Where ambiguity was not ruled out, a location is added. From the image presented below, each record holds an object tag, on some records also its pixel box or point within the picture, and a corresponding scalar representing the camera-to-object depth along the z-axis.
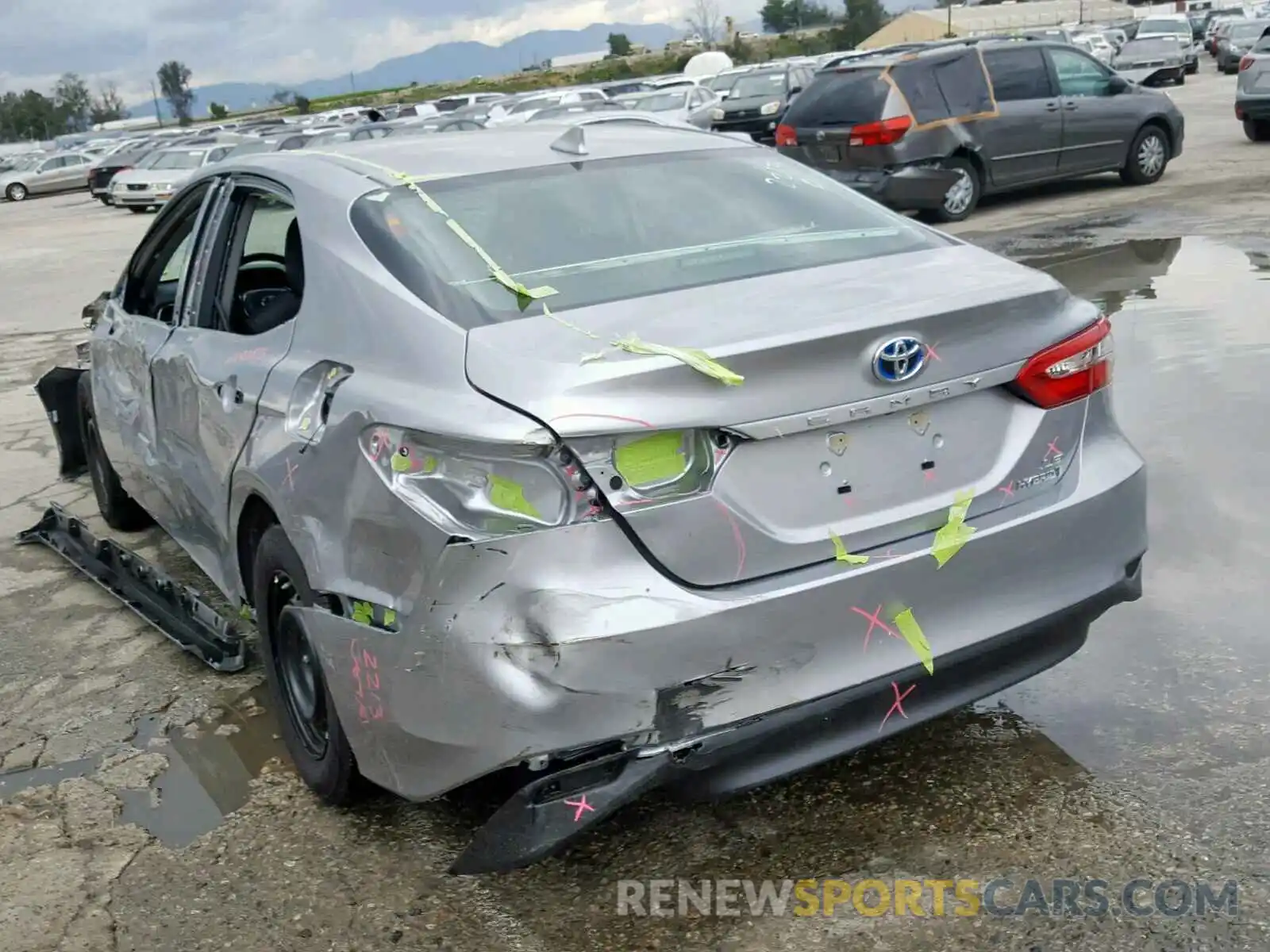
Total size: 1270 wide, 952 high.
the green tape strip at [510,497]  2.69
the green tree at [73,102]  125.19
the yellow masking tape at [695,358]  2.72
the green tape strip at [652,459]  2.70
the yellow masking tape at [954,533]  2.95
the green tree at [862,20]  116.06
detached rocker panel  4.72
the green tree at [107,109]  130.75
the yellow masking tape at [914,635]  2.91
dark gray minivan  13.92
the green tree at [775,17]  139.00
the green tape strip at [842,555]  2.86
